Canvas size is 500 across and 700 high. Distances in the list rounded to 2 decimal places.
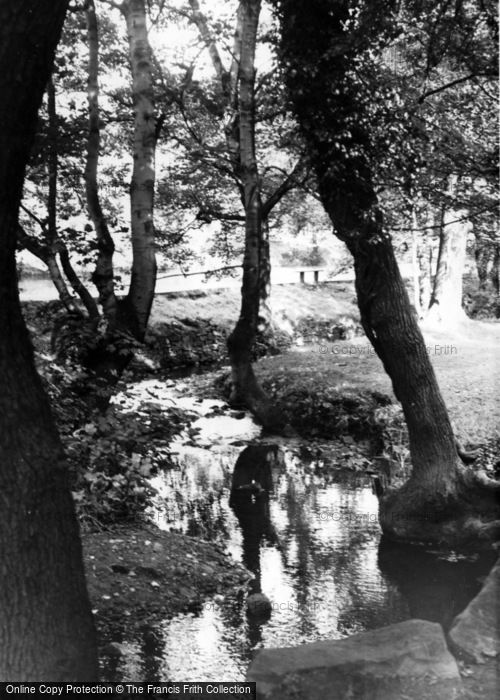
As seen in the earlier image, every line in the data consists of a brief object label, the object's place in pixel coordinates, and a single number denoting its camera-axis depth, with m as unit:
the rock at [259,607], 6.36
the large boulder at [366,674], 4.08
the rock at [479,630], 4.80
